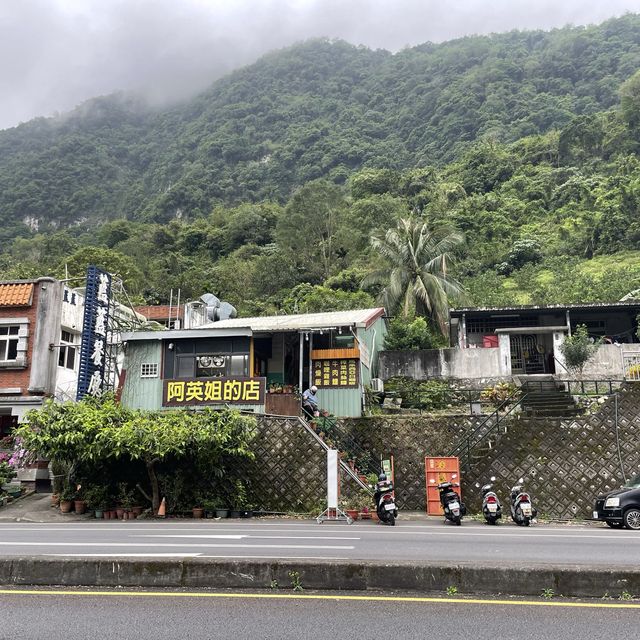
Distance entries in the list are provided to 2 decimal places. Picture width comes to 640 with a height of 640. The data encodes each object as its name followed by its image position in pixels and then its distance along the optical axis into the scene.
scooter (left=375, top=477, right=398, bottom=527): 14.34
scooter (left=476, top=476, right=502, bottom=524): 14.72
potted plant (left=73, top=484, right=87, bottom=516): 17.64
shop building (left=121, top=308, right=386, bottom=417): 20.09
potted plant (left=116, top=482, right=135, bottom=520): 17.12
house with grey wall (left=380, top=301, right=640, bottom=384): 24.52
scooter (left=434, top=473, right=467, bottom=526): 14.41
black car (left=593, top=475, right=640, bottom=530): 13.41
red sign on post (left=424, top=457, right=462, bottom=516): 16.42
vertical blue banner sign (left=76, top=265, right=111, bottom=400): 22.08
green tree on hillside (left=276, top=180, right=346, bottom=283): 52.66
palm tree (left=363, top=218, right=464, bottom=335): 31.31
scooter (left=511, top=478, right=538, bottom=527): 14.46
